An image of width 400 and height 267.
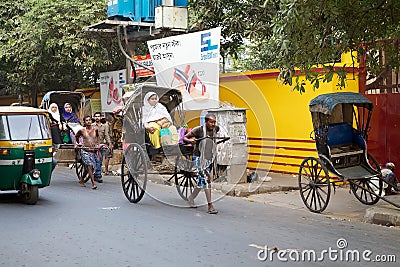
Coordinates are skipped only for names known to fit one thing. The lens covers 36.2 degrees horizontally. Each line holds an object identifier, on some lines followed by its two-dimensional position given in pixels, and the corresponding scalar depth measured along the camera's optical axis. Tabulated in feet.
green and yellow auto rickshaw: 36.65
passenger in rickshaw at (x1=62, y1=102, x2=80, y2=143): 54.60
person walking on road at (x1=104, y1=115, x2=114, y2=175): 55.11
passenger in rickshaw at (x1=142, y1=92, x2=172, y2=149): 37.61
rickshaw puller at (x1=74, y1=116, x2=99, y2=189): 46.91
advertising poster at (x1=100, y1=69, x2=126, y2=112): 65.72
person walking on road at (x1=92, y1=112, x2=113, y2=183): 55.71
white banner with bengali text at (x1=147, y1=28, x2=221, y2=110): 48.08
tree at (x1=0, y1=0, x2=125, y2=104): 64.64
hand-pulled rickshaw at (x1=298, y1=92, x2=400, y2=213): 34.81
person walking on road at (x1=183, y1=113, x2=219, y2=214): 34.19
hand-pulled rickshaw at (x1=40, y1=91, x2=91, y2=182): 51.52
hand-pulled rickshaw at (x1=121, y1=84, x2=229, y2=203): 36.52
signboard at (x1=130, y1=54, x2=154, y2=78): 59.30
